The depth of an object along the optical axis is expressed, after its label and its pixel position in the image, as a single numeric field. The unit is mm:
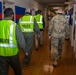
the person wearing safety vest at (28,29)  2517
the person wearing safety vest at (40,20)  3954
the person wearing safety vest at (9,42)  1490
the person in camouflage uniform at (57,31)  2538
